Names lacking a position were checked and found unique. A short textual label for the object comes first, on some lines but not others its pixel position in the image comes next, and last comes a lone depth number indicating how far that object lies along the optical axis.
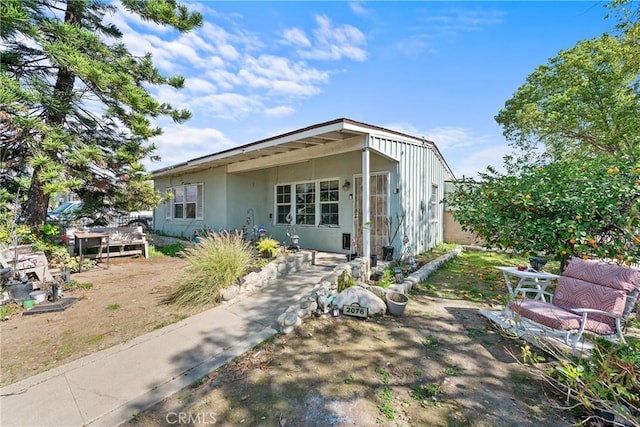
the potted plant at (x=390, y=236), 6.78
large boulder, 4.03
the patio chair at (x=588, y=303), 2.84
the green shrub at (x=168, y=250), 9.57
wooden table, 7.11
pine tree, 6.41
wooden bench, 8.54
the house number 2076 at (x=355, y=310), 3.93
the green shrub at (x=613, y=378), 1.71
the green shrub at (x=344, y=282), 4.49
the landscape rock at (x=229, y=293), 4.57
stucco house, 6.65
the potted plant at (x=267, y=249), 6.52
